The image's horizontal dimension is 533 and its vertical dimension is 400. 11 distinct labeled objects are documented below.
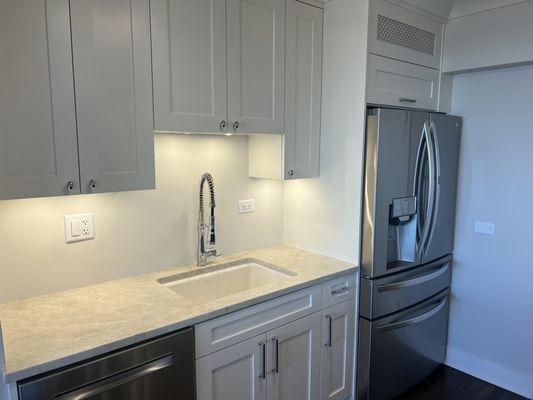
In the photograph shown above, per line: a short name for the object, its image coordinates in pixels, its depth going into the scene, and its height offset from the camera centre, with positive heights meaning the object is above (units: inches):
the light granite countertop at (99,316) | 49.7 -26.3
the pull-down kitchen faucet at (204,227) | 84.1 -18.0
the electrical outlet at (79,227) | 70.3 -15.0
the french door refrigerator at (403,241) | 85.7 -22.6
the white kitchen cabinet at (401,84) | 85.2 +14.3
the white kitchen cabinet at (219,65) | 65.8 +14.4
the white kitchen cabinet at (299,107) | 84.7 +8.5
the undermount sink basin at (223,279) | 82.8 -29.6
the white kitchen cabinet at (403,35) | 83.9 +25.3
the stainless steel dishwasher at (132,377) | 48.8 -31.2
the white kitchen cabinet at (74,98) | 52.4 +6.7
